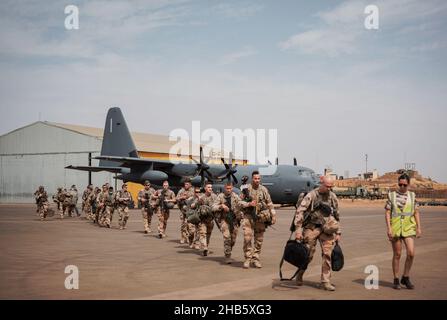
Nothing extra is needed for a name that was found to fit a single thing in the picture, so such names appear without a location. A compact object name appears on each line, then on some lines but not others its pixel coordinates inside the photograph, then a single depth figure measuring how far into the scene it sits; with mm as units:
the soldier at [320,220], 9023
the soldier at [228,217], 12055
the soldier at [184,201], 16531
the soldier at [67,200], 29578
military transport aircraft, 36594
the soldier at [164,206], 18078
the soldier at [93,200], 26116
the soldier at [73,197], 29719
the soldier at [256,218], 11242
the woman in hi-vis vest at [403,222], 8898
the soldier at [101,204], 22797
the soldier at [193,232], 15336
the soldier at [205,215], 13500
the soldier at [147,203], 19141
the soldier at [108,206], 22505
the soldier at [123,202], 21141
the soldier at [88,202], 28292
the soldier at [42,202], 27578
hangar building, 56031
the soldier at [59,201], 30475
